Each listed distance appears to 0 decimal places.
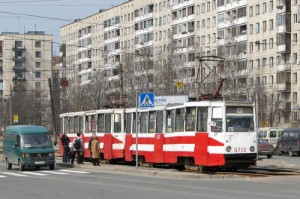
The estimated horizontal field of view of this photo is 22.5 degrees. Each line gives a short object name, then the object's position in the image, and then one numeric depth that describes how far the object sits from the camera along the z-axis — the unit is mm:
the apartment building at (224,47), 84562
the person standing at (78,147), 37531
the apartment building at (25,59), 163875
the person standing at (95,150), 36194
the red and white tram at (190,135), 29391
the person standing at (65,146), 39719
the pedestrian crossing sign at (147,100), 31250
